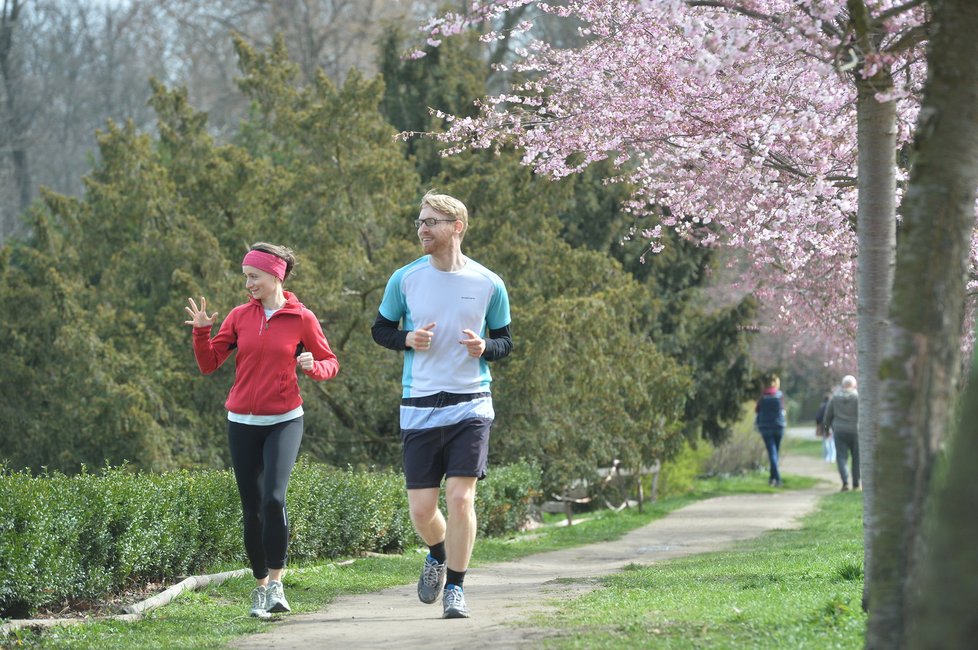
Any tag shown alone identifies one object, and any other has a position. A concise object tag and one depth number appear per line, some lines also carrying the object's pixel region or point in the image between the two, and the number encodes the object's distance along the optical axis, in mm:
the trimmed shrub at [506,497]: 26047
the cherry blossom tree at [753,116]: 12148
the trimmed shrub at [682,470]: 41062
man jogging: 12523
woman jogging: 13047
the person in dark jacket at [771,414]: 43219
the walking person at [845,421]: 39687
